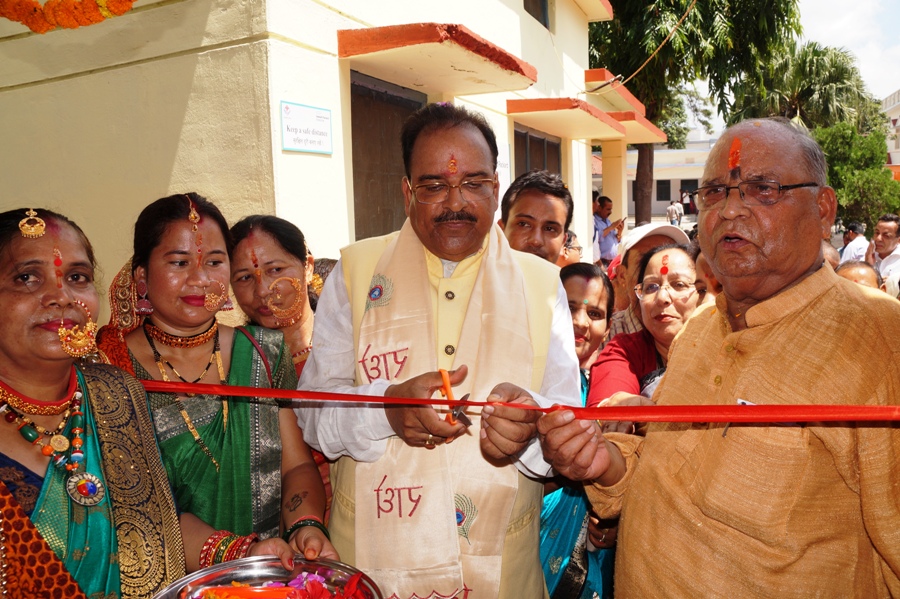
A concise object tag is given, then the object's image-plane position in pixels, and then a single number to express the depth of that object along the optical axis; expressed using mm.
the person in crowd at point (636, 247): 3914
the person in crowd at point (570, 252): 4746
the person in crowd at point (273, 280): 3320
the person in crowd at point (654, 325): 3092
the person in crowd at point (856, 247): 10953
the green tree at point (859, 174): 22016
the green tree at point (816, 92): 31422
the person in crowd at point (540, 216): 3830
